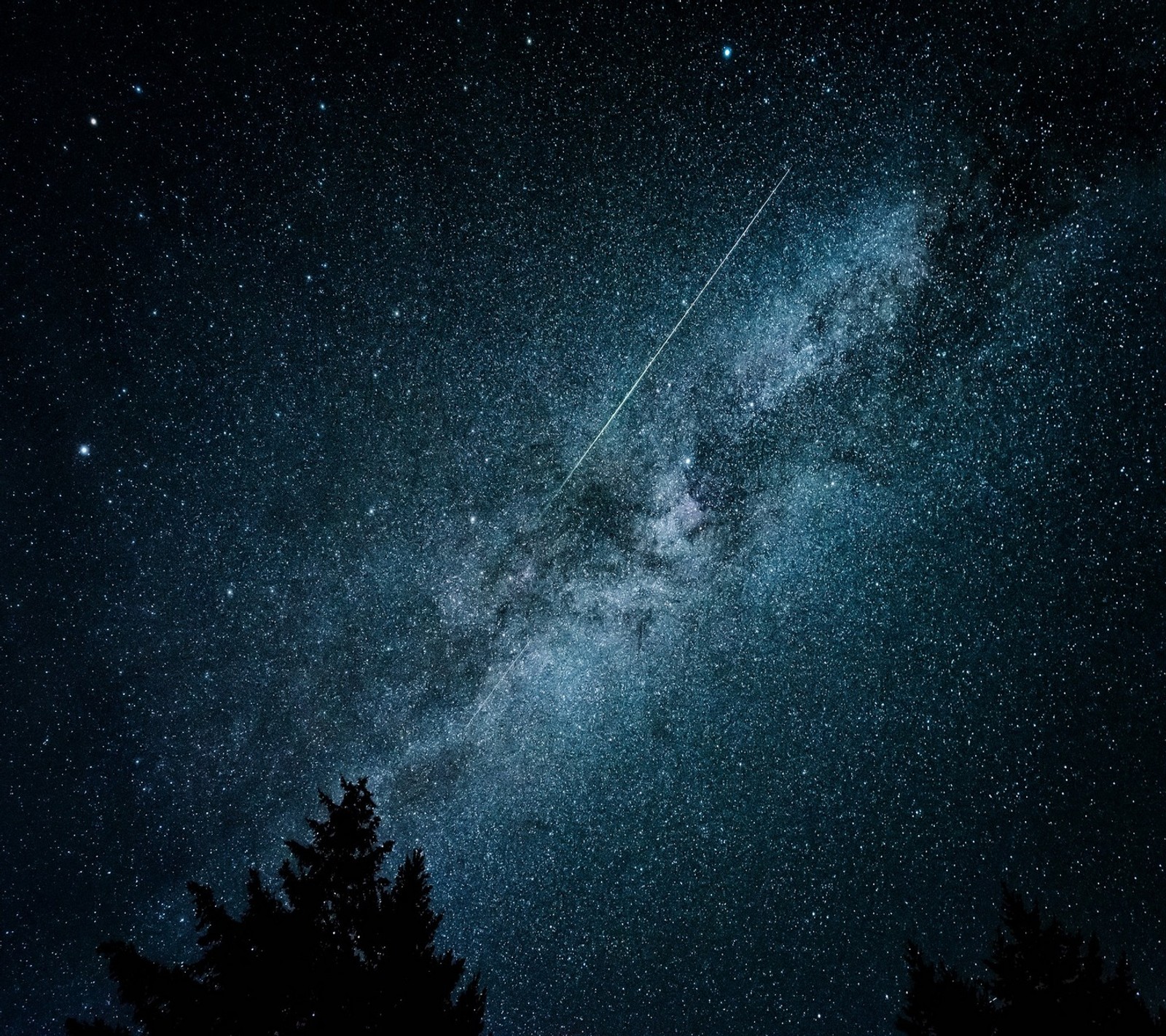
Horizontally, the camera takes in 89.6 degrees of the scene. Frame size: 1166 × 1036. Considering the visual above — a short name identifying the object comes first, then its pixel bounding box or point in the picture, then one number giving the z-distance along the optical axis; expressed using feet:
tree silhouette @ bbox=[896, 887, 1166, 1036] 23.97
